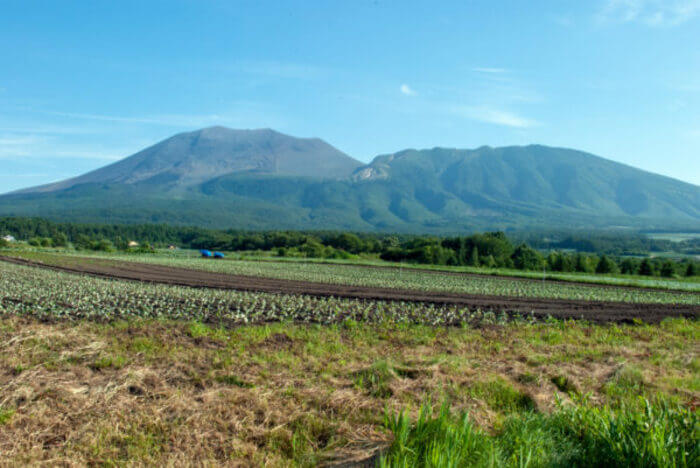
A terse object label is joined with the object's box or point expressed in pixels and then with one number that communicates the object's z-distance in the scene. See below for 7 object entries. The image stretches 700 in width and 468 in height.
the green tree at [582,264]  51.56
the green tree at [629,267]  51.84
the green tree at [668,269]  50.01
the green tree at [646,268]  50.31
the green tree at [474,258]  57.28
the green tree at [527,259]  55.28
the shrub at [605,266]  51.06
